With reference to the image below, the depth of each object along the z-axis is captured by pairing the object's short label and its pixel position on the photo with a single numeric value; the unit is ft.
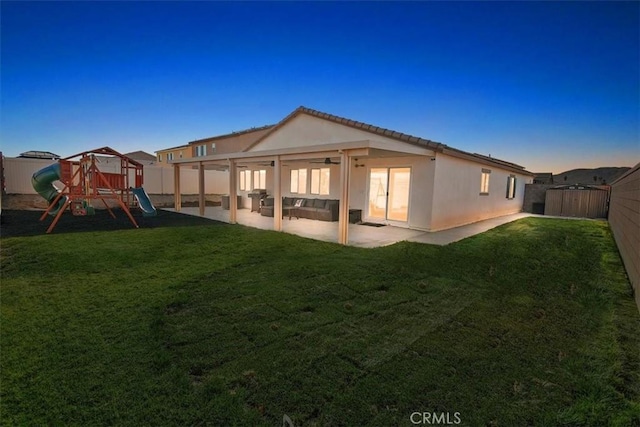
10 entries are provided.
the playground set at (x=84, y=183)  36.11
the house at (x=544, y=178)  97.52
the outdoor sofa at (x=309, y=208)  42.45
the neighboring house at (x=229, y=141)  99.45
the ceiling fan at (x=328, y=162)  43.53
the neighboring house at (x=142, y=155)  172.35
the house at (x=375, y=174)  32.71
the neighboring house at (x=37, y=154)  70.89
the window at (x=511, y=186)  58.22
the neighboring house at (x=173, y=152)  126.62
